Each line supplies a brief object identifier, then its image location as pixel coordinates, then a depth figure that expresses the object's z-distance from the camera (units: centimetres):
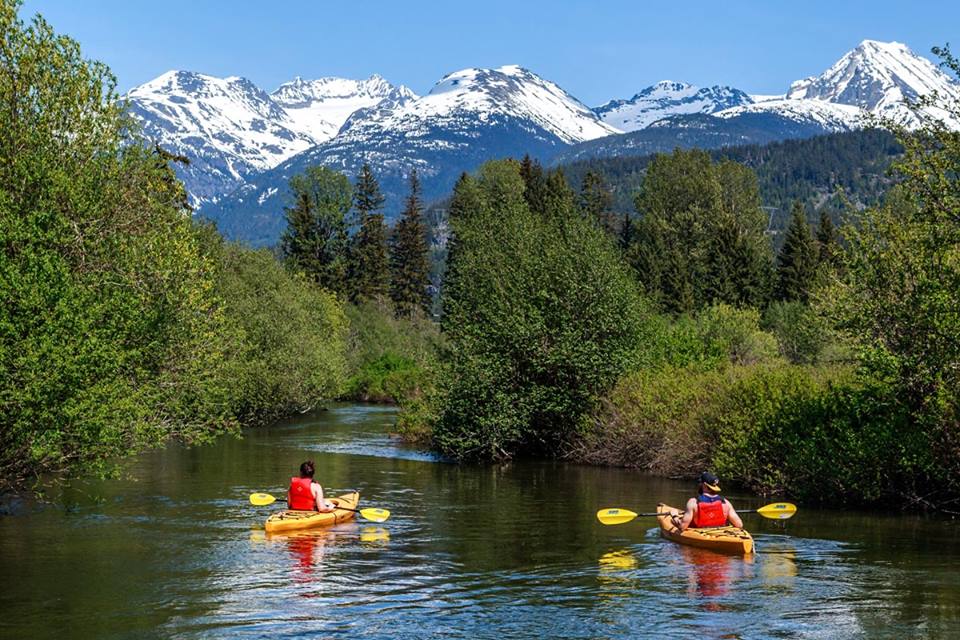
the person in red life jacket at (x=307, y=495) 3039
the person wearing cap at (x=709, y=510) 2725
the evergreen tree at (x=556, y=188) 9921
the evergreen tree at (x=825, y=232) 10306
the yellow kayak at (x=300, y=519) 2930
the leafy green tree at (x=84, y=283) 2691
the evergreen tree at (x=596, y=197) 11775
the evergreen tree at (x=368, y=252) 11919
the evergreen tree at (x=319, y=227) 11694
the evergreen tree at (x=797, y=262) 9850
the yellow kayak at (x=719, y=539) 2611
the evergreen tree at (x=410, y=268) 12362
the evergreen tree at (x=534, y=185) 10444
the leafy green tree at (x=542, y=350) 4759
